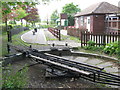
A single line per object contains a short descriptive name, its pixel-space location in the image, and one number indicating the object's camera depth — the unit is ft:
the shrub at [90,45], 24.80
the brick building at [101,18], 52.57
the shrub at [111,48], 20.12
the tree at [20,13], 87.51
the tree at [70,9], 129.38
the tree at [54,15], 195.40
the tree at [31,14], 123.32
